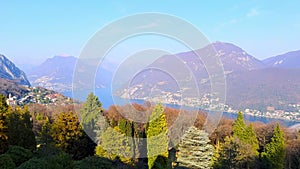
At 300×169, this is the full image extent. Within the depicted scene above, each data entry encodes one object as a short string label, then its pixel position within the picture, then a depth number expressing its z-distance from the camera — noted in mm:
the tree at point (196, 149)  14828
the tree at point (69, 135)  15492
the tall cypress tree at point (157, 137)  15031
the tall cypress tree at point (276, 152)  17969
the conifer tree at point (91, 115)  16734
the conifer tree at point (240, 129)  20250
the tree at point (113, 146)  15094
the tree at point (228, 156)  16078
